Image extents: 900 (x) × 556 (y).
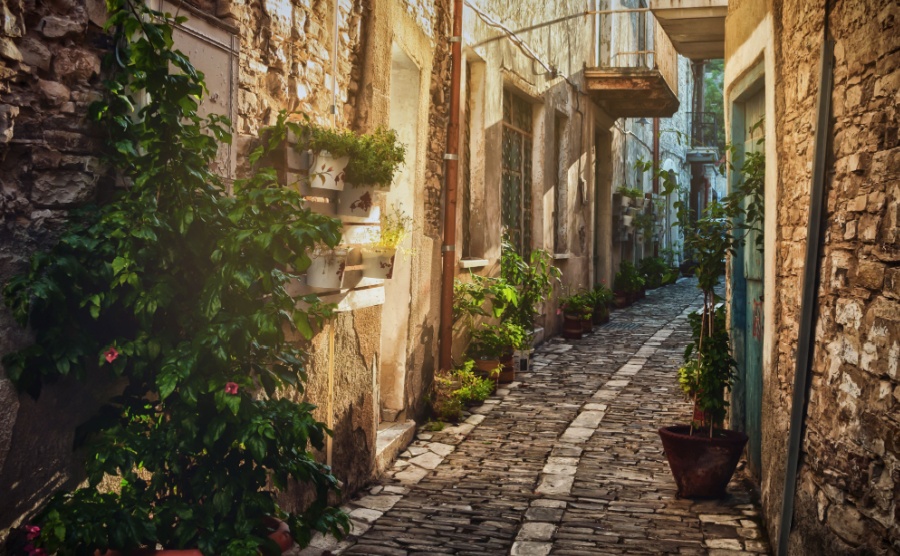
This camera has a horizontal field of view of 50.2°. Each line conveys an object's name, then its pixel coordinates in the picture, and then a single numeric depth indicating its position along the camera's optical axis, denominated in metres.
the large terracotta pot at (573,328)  13.38
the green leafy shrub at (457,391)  8.34
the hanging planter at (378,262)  5.86
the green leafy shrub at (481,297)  9.25
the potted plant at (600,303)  14.83
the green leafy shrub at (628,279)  17.89
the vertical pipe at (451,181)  8.62
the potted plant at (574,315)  13.41
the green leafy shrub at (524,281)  10.70
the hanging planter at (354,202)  5.51
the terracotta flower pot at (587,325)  13.68
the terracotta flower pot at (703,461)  6.06
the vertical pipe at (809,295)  4.27
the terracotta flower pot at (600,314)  14.85
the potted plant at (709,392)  6.07
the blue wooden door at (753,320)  6.38
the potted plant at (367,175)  5.39
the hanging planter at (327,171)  5.12
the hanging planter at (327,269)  5.21
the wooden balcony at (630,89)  14.79
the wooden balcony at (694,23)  8.44
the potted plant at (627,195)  17.98
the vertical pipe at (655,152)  22.38
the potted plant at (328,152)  5.11
